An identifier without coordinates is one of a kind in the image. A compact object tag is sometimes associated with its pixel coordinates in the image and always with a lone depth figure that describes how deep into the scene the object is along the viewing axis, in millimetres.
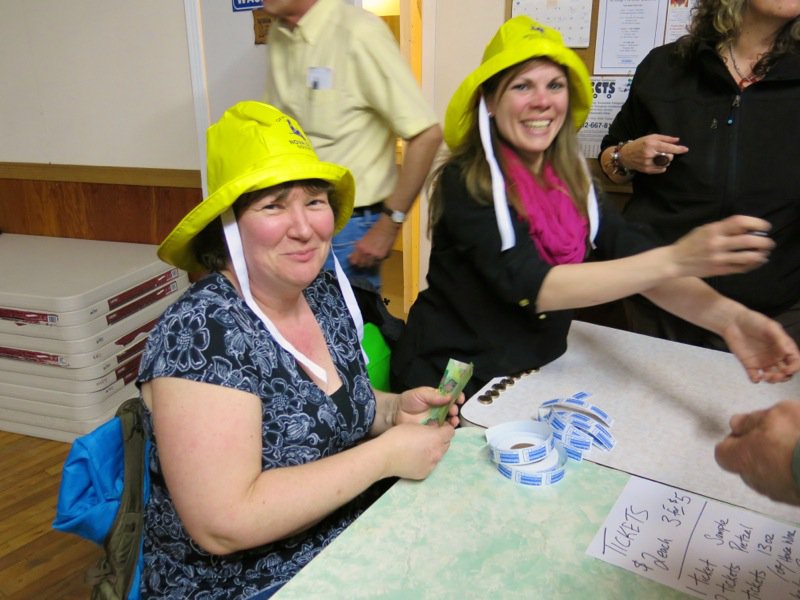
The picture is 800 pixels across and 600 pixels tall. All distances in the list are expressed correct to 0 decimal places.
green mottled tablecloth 814
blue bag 1013
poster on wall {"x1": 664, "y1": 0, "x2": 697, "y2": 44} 2078
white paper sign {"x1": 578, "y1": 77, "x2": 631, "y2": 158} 2227
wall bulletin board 2119
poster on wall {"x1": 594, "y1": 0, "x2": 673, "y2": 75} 2125
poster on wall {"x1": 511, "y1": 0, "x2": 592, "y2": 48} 2201
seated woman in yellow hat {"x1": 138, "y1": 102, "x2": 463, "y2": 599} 920
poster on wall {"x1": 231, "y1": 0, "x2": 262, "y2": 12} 2551
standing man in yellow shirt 1808
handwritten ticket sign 822
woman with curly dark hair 1642
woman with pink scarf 1256
